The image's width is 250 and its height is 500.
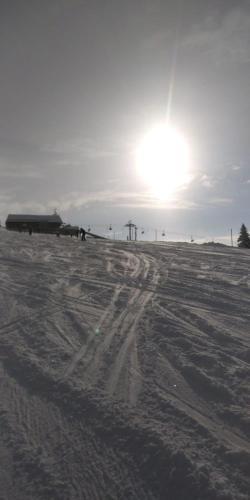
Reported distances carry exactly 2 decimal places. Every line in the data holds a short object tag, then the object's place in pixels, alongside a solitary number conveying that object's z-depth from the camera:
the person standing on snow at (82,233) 33.79
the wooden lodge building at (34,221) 80.88
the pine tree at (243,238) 77.19
